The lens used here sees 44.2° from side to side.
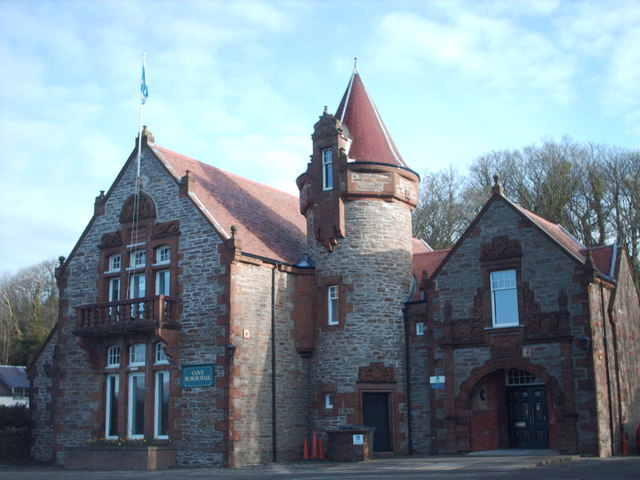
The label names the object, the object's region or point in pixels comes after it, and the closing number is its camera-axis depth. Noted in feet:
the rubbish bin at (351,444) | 79.97
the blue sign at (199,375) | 83.35
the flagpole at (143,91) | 97.40
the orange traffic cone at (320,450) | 87.19
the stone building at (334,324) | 81.61
